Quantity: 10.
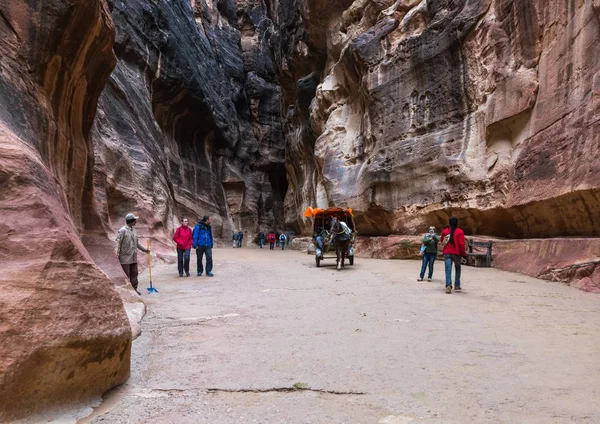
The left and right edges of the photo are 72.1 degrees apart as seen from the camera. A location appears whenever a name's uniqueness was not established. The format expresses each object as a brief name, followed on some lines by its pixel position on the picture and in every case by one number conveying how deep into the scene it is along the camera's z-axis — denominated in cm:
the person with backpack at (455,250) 796
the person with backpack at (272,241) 3210
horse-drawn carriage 1280
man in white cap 761
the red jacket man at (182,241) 1097
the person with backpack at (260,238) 4270
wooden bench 1251
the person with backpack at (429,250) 973
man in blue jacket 1112
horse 1276
